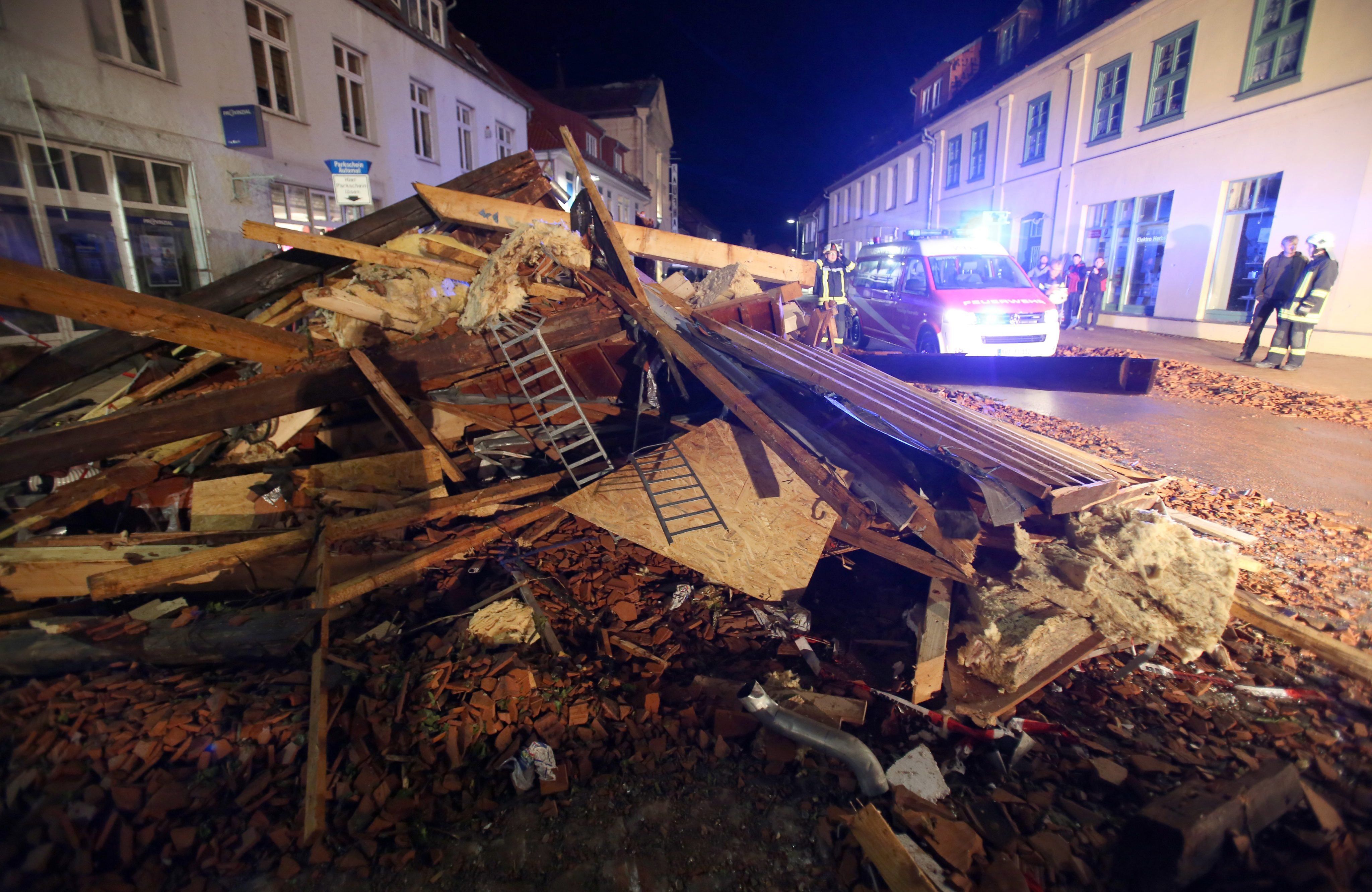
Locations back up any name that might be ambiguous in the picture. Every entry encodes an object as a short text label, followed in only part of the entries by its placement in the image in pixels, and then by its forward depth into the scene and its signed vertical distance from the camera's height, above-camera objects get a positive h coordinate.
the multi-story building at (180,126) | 8.21 +3.04
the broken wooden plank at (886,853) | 2.07 -1.97
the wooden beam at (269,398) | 4.28 -0.74
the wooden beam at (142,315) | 4.08 -0.06
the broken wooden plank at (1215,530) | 4.35 -1.72
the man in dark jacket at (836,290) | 13.50 +0.18
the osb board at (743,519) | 3.80 -1.45
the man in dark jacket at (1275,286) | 9.66 +0.11
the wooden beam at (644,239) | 7.18 +0.77
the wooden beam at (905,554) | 3.50 -1.53
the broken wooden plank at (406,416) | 4.66 -0.88
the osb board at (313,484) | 4.33 -1.34
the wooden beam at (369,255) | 6.19 +0.50
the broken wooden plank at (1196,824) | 2.04 -1.87
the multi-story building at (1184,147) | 11.09 +3.59
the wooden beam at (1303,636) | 3.05 -1.84
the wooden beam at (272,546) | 3.56 -1.51
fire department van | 9.89 -0.13
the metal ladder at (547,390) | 5.11 -0.80
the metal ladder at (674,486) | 4.08 -1.31
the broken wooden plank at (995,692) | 2.89 -1.94
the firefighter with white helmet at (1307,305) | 9.29 -0.20
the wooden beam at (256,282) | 5.63 +0.24
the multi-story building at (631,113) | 40.81 +12.61
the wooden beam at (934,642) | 3.06 -1.82
